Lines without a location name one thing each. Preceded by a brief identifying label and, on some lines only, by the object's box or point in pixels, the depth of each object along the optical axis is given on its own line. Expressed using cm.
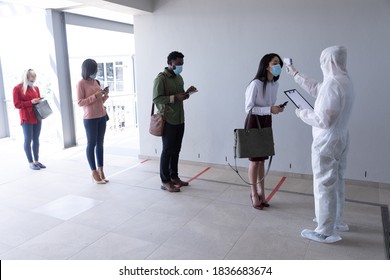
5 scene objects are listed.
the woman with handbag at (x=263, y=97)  289
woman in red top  444
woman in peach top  366
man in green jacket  339
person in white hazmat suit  229
